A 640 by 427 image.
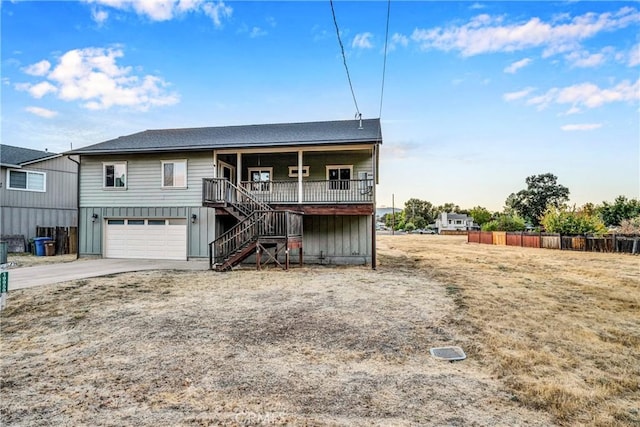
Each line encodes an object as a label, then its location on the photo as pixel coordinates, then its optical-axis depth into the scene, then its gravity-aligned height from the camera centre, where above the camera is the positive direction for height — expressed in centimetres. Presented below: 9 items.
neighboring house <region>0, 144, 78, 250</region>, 1752 +169
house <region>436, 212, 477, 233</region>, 7419 -78
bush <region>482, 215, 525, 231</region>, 3881 -80
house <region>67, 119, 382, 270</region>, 1285 +118
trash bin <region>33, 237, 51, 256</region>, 1612 -129
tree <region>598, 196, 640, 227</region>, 4212 +108
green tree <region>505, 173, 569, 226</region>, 5875 +407
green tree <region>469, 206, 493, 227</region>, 6739 +70
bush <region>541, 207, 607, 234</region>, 2412 -31
